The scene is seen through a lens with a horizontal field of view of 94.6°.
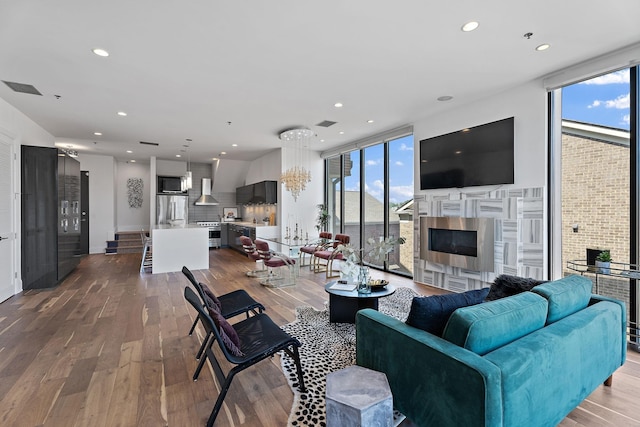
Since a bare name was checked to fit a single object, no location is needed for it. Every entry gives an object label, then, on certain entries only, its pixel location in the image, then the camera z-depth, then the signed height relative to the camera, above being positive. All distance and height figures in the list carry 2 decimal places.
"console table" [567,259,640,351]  2.83 -0.60
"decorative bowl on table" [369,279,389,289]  3.37 -0.82
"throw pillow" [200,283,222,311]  2.53 -0.76
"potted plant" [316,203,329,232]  8.35 -0.15
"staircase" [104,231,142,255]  9.30 -1.01
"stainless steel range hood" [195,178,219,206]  9.88 +0.56
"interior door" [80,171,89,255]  8.89 +0.02
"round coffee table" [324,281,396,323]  3.49 -1.13
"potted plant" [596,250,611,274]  2.95 -0.50
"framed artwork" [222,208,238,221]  11.41 -0.05
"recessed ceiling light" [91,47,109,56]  3.08 +1.71
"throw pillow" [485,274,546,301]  2.69 -0.69
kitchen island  6.58 -0.83
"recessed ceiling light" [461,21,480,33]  2.68 +1.72
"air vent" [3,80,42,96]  3.93 +1.71
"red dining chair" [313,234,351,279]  6.19 -0.92
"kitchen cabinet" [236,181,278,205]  8.52 +0.61
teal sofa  1.44 -0.82
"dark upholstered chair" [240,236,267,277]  5.86 -0.73
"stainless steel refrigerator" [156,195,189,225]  10.07 +0.12
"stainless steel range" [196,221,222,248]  10.70 -0.75
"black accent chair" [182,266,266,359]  2.74 -0.97
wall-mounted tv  4.21 +0.88
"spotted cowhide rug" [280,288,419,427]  2.08 -1.35
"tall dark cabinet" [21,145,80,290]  5.04 -0.08
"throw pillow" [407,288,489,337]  1.81 -0.61
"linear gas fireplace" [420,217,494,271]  4.36 -0.47
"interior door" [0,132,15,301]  4.47 -0.15
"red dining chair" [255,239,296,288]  5.41 -0.91
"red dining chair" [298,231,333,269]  6.57 -0.76
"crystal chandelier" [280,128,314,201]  6.31 +1.57
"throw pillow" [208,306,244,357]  2.01 -0.85
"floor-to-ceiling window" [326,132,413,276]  6.19 +0.45
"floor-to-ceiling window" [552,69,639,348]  3.21 +0.44
